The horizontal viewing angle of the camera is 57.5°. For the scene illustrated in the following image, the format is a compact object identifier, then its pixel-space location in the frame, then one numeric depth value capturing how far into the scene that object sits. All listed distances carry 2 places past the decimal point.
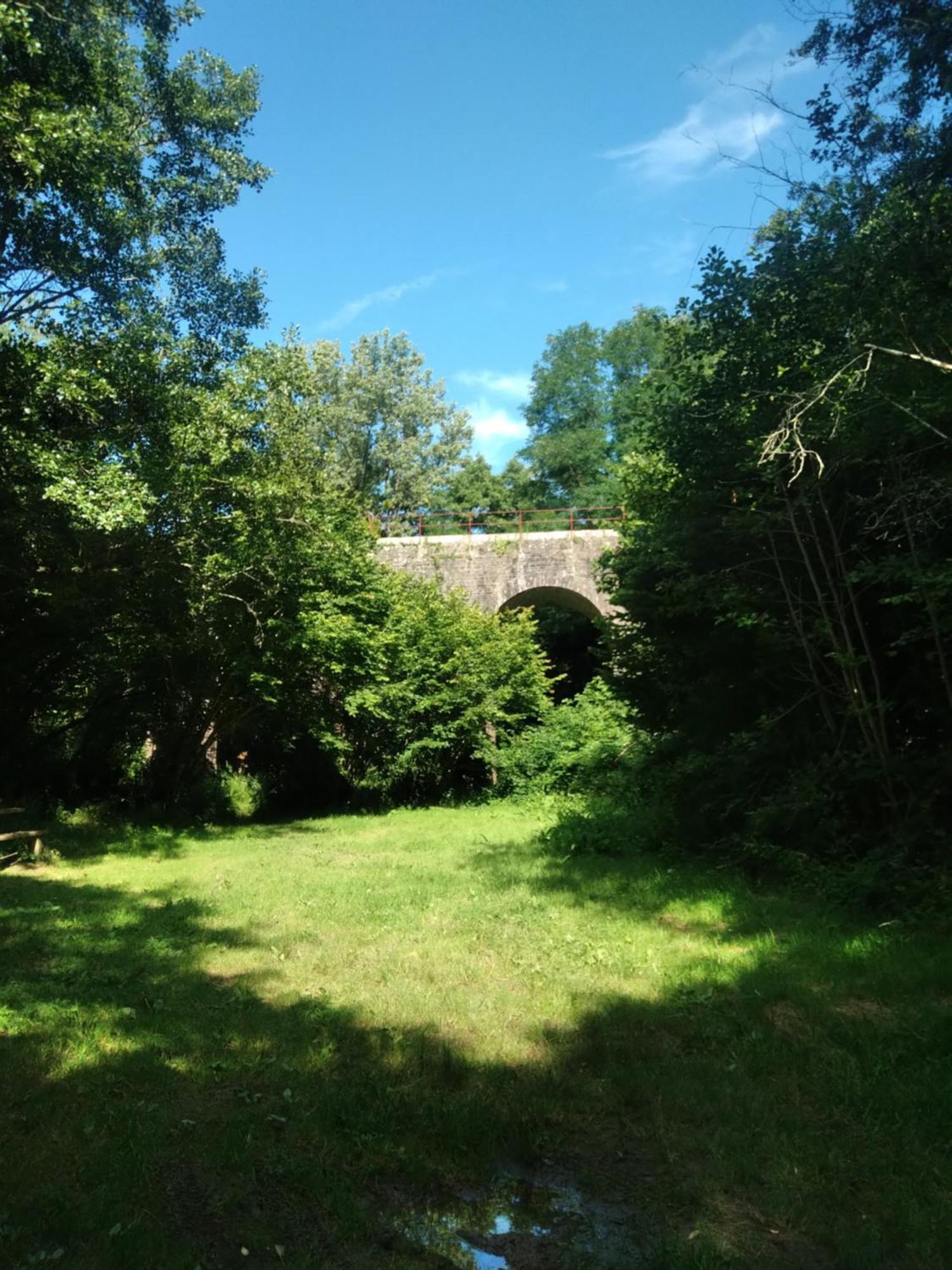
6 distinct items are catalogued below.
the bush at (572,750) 17.25
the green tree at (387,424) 44.00
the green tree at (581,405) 42.00
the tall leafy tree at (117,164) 9.34
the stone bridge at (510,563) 23.31
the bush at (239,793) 18.47
